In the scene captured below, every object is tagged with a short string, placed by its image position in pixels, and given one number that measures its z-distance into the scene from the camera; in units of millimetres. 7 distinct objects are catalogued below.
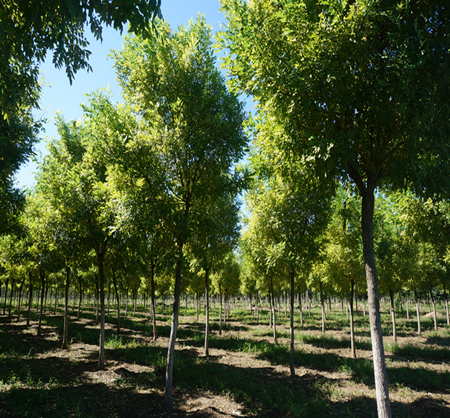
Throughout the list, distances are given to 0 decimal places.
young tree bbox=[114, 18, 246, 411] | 6652
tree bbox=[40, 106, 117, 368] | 9000
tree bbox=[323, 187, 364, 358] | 12695
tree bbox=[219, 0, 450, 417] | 4105
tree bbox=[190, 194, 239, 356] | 12862
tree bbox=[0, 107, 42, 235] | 7496
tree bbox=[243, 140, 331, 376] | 9547
